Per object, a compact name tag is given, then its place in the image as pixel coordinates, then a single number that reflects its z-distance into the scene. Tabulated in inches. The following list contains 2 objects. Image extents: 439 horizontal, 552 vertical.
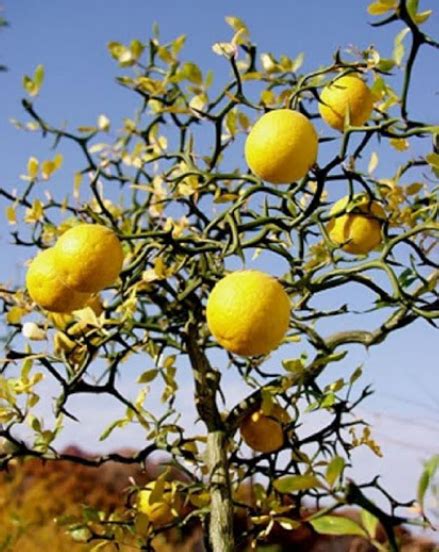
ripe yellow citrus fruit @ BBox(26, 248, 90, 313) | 39.6
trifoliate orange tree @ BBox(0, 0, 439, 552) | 38.1
